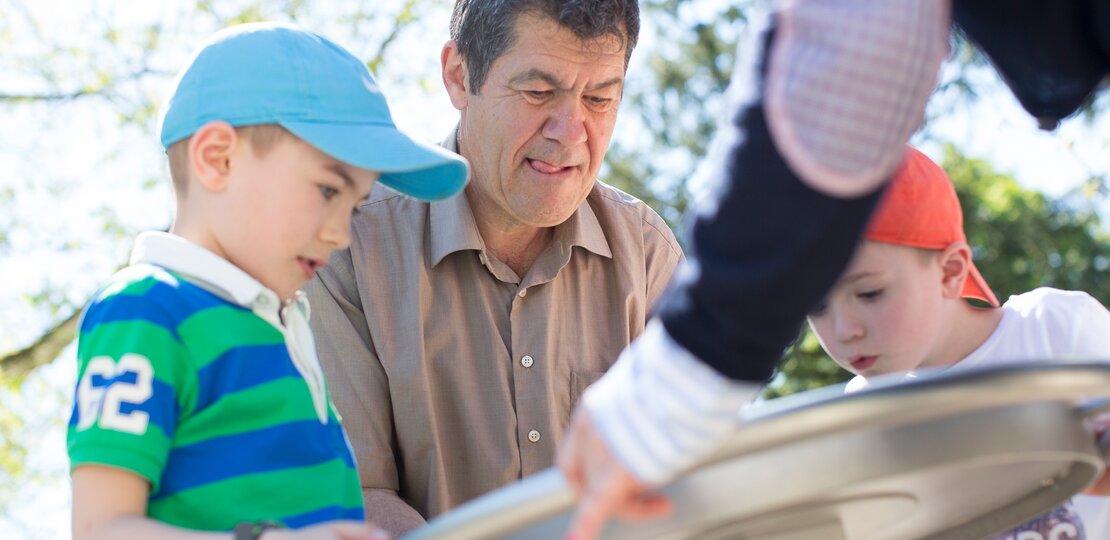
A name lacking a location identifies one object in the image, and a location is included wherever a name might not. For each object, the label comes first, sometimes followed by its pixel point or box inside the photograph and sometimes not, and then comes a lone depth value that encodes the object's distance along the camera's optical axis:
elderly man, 2.85
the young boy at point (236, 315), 1.65
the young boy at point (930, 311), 2.30
